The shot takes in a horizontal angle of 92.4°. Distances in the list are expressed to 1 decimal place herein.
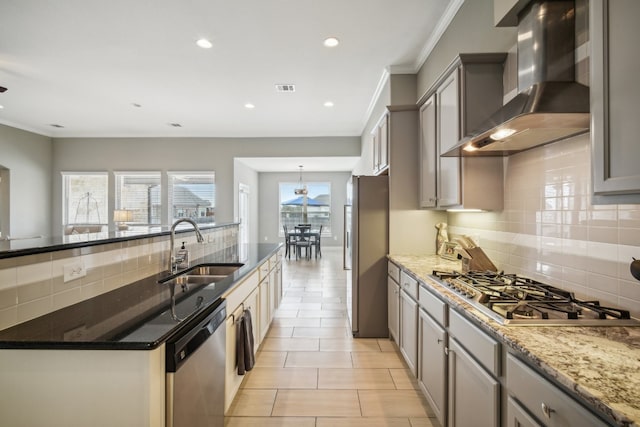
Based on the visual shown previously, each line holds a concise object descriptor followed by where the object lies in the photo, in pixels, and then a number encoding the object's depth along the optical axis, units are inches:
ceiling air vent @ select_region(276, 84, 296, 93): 167.3
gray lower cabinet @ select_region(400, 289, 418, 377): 87.7
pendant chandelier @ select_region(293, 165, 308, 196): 360.8
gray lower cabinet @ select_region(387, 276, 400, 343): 108.8
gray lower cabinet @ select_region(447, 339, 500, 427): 48.2
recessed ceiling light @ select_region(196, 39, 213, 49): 122.0
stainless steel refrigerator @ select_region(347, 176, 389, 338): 127.2
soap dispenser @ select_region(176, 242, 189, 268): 89.7
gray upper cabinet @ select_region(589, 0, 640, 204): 34.0
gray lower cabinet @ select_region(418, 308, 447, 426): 67.3
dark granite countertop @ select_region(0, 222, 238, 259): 47.1
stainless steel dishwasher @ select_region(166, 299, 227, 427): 44.0
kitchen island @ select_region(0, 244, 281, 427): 40.5
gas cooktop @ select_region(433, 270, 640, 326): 47.2
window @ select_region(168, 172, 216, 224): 270.8
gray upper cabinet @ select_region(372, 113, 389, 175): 135.8
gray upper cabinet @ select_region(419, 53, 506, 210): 82.2
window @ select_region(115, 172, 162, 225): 271.7
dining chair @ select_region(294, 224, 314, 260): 332.3
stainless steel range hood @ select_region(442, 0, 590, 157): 51.1
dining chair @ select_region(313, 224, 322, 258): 337.1
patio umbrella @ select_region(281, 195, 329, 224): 400.2
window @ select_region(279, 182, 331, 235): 401.1
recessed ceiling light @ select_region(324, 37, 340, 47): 120.8
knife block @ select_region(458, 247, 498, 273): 85.6
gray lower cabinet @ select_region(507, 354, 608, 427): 32.2
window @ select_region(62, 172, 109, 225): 271.0
